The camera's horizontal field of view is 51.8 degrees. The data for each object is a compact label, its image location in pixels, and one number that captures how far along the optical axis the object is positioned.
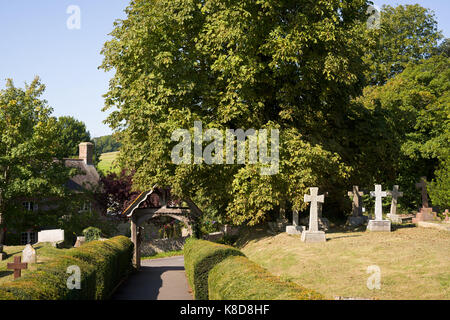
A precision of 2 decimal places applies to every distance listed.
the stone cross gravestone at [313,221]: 20.77
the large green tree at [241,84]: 21.81
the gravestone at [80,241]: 28.70
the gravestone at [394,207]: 28.44
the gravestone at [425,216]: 28.25
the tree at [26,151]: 32.94
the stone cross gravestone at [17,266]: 16.27
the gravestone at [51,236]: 31.27
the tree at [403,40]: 52.94
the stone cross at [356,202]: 26.83
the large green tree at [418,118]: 29.22
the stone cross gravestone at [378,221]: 22.78
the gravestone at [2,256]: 25.76
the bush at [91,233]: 36.62
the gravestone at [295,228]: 23.88
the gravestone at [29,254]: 21.80
